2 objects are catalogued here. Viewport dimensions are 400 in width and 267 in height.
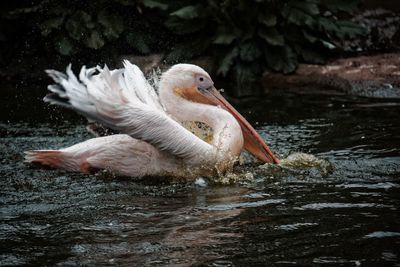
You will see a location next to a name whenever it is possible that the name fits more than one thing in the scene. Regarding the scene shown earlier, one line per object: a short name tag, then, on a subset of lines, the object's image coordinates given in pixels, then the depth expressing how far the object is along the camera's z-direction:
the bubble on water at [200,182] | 9.64
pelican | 9.59
